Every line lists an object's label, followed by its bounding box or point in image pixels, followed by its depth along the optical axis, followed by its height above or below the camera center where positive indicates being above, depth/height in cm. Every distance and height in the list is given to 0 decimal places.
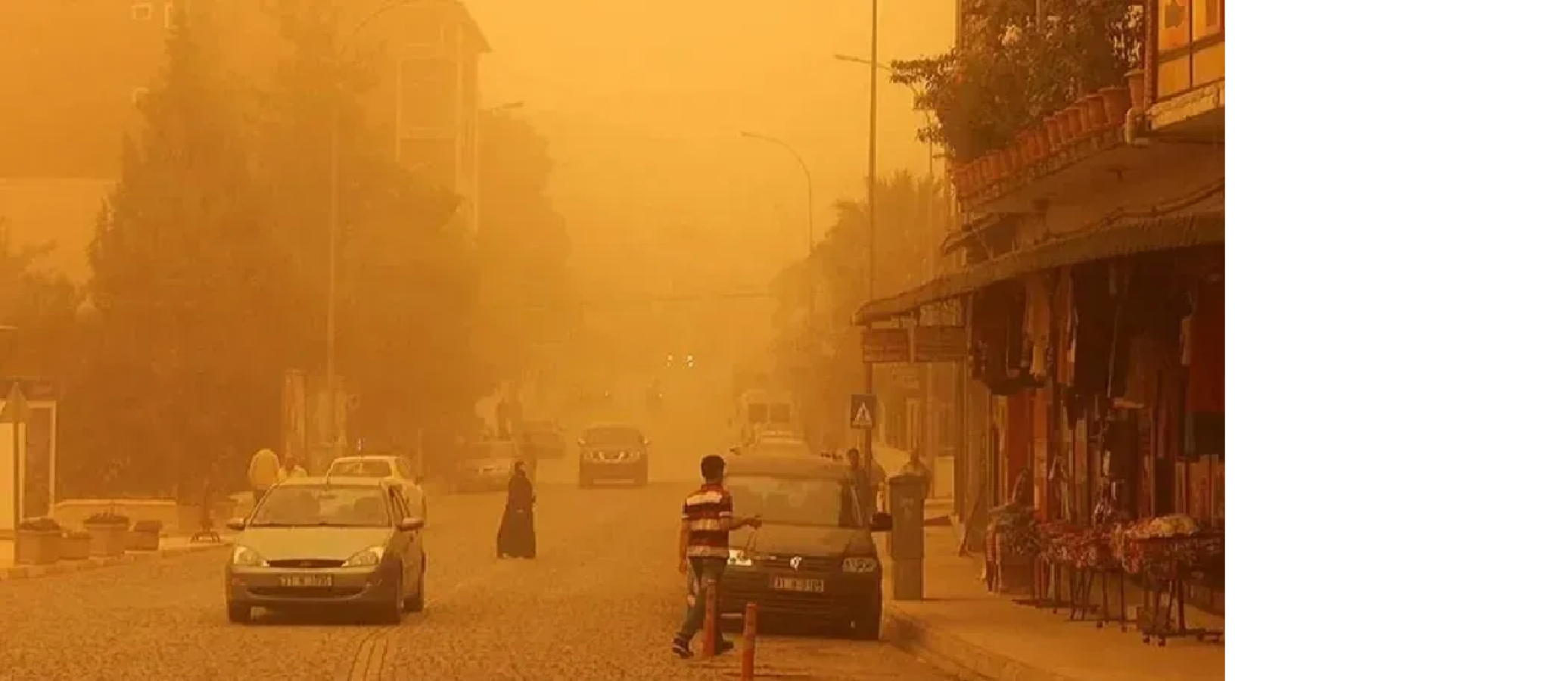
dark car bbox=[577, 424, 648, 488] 7662 -83
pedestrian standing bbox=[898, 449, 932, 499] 4653 -60
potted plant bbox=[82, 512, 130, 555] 3950 -160
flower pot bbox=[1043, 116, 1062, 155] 2647 +301
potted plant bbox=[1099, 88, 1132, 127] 2442 +304
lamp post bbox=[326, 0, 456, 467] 5822 +457
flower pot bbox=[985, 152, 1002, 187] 2984 +299
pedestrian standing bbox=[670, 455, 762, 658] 2189 -92
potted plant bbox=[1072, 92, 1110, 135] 2484 +302
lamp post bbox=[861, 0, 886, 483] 5462 +476
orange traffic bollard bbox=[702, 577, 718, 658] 2155 -153
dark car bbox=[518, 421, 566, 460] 9819 -35
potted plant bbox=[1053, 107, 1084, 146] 2561 +300
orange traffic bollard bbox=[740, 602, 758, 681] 1989 -163
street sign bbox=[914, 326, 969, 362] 3403 +113
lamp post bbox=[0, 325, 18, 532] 3828 -2
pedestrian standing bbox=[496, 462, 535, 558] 3972 -141
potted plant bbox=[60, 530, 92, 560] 3759 -171
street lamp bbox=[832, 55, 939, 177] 5209 +557
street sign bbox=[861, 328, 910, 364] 3475 +114
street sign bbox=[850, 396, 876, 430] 4700 +34
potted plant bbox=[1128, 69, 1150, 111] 2342 +308
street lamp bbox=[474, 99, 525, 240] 10125 +1021
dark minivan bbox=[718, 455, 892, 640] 2525 -135
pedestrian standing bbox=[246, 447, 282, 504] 4606 -76
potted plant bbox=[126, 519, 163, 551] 4166 -173
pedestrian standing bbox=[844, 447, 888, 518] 3542 -76
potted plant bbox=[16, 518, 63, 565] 3569 -157
